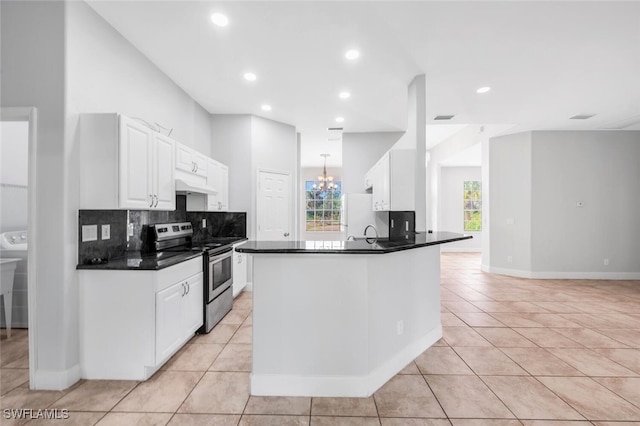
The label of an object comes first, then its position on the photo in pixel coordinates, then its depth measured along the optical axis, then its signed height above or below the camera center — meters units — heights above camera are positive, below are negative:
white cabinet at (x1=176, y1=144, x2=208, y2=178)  3.22 +0.63
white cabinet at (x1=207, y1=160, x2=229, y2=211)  4.18 +0.42
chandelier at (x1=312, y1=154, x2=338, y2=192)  8.52 +0.97
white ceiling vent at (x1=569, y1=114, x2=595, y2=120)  5.04 +1.68
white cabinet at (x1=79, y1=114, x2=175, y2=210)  2.31 +0.43
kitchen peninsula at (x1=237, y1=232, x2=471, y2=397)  2.16 -0.82
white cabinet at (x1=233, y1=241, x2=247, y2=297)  4.36 -0.93
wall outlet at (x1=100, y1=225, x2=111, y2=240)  2.56 -0.16
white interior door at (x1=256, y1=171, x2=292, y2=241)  5.16 +0.13
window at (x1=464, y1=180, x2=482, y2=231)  9.95 +0.21
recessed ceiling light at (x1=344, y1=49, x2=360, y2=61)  3.05 +1.69
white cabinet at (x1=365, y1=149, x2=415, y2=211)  3.44 +0.39
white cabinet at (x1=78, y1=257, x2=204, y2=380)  2.30 -0.86
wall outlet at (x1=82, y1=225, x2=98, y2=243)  2.36 -0.16
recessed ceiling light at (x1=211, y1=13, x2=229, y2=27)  2.51 +1.70
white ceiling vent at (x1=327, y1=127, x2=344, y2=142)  6.02 +1.73
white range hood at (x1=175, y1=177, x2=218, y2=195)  3.15 +0.31
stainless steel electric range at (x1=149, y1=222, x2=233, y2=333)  3.22 -0.56
